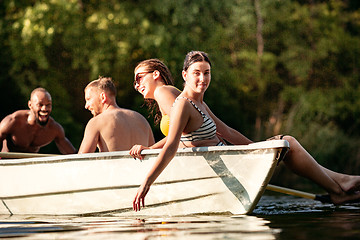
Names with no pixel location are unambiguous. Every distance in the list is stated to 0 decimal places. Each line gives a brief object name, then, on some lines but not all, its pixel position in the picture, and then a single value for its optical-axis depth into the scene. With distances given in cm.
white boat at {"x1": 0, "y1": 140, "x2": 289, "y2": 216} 914
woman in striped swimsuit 891
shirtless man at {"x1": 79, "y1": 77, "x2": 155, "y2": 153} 1047
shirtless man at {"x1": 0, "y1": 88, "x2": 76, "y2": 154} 1407
